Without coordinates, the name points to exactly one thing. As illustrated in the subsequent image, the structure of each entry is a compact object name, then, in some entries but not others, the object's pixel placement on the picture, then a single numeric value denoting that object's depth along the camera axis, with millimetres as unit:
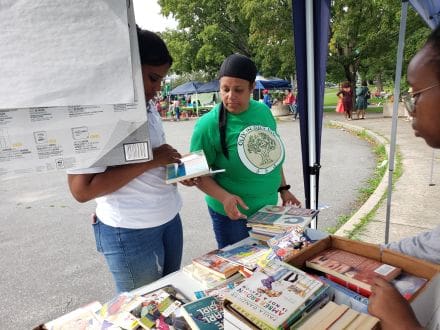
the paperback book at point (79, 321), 1166
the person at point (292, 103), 18734
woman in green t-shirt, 1973
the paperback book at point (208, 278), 1351
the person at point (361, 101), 13845
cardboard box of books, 956
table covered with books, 889
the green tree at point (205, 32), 21484
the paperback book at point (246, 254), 1424
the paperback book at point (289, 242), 1388
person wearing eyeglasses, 852
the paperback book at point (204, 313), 1025
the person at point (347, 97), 14266
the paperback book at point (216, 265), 1380
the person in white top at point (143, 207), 1301
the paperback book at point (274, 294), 860
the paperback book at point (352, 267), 1106
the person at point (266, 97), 19306
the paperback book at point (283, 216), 1673
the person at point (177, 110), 21031
